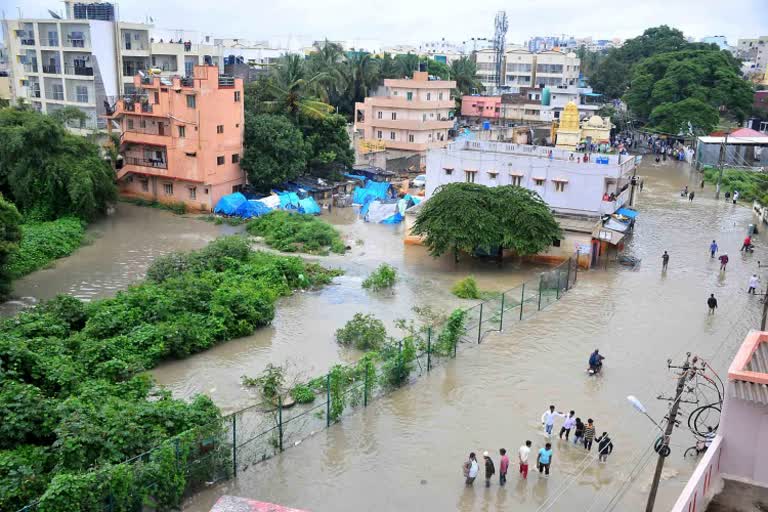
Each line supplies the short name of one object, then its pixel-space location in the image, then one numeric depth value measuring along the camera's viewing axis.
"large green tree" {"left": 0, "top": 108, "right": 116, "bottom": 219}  34.12
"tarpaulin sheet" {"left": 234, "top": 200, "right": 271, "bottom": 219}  38.81
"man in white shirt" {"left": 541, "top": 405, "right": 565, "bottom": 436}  16.95
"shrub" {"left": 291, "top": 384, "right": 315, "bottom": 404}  18.33
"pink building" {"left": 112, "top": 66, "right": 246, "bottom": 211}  39.09
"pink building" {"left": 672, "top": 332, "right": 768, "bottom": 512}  13.36
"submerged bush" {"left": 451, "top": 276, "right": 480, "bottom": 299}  27.34
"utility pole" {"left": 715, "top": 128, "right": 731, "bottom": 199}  50.25
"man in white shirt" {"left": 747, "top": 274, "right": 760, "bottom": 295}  28.51
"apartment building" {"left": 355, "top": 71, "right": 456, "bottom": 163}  54.44
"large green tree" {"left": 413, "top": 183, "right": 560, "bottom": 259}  29.53
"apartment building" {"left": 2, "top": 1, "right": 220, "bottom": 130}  47.69
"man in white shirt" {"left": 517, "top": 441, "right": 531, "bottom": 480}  15.27
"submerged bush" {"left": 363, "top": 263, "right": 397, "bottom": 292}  28.03
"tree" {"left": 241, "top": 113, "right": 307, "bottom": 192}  41.50
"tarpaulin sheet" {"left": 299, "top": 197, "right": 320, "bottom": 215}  40.28
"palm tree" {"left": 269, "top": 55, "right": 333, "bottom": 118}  46.17
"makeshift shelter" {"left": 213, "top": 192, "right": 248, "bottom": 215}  39.47
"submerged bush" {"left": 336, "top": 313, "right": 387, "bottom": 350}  21.98
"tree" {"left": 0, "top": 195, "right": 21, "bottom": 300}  24.73
